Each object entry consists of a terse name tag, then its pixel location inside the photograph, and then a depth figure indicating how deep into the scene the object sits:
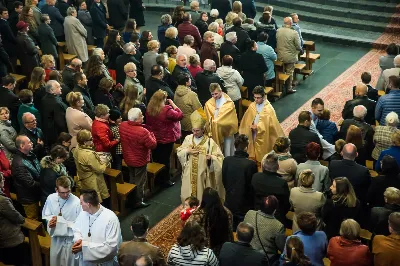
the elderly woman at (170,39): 13.20
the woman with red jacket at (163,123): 10.20
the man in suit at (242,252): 6.61
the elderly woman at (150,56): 12.49
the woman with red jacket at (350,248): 6.90
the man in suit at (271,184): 8.05
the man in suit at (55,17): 14.33
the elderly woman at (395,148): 8.89
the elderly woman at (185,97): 10.82
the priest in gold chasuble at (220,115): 10.38
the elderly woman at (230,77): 11.84
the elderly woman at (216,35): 13.74
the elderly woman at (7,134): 9.44
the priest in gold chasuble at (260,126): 10.27
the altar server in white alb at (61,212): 7.89
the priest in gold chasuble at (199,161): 9.19
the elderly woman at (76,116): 9.84
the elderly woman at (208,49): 13.13
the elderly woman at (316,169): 8.40
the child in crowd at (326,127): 10.02
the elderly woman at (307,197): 7.81
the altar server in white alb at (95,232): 7.35
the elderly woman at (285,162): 8.62
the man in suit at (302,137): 9.28
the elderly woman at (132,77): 11.13
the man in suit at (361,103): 10.57
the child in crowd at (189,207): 7.69
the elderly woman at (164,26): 14.02
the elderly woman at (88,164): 8.94
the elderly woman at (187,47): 12.88
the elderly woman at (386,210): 7.52
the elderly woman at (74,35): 14.25
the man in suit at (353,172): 8.27
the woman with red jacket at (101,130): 9.49
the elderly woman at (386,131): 9.48
